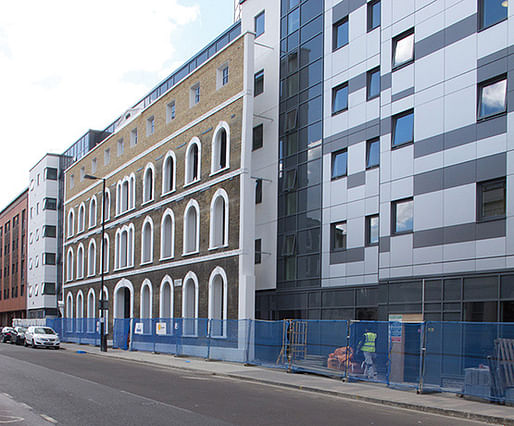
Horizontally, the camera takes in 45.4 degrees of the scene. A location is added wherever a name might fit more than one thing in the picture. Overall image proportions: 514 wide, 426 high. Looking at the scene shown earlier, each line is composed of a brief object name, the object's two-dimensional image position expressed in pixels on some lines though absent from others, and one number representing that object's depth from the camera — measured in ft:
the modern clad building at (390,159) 65.31
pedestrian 59.62
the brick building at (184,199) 101.19
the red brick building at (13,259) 270.46
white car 132.98
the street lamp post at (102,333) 115.85
